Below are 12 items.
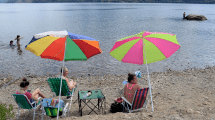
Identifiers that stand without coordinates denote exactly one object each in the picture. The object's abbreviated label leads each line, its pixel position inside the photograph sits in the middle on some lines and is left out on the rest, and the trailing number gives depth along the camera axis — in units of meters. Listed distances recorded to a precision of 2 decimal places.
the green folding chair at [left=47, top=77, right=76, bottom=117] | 6.17
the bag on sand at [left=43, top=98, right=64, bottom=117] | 5.14
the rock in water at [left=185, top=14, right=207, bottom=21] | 52.34
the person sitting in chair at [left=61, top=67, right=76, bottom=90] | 6.42
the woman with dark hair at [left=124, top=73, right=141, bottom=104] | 5.49
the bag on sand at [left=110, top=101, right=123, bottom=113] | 5.90
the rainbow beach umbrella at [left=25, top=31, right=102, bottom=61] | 5.32
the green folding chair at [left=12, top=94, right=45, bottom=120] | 5.10
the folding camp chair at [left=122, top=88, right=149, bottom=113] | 5.27
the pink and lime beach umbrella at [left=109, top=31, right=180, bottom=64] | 5.27
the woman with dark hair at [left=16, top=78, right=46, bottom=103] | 5.35
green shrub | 4.41
